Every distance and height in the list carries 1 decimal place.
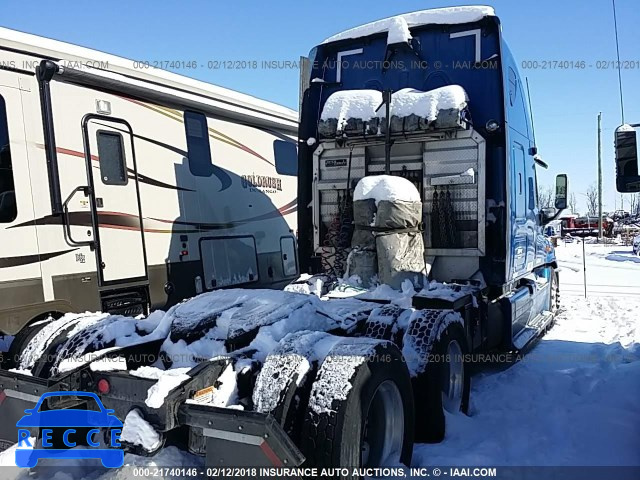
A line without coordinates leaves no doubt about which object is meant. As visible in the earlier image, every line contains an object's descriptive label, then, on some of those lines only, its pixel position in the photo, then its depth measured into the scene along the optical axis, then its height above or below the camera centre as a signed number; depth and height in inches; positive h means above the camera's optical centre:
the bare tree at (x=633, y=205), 3062.0 -95.1
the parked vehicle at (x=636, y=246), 906.8 -97.5
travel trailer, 199.2 +17.6
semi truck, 110.1 -29.0
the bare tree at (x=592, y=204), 3046.3 -67.4
